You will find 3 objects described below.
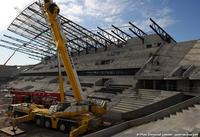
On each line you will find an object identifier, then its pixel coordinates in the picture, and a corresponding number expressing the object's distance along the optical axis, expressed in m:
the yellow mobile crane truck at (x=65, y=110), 12.89
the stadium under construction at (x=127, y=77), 11.31
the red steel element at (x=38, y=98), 18.62
